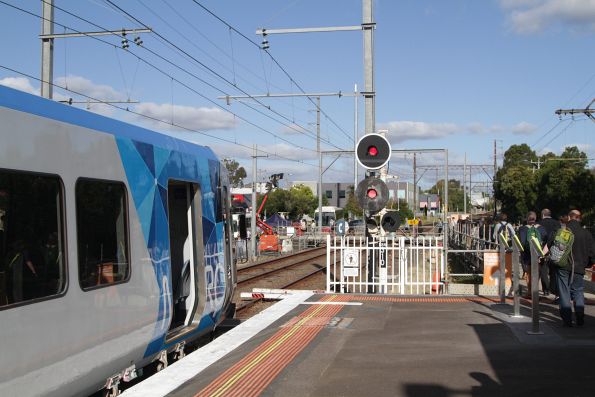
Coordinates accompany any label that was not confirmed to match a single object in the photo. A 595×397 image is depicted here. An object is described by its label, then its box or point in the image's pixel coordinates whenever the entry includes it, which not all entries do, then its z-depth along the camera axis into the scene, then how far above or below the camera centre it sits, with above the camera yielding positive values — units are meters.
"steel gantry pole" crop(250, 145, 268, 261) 32.78 +0.24
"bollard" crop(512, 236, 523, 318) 8.88 -0.79
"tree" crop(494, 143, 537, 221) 56.25 +2.54
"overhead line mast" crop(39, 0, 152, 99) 13.27 +3.74
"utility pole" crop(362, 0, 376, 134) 12.87 +3.03
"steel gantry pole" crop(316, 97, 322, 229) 34.45 +3.32
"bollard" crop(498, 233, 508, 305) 10.38 -0.90
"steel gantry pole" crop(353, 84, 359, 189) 41.72 +6.19
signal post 11.60 +0.93
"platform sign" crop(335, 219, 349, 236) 24.81 -0.21
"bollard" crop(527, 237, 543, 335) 7.55 -0.75
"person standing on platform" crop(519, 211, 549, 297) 11.25 -0.26
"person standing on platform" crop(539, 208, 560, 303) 10.99 -0.06
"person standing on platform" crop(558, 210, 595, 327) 8.25 -0.65
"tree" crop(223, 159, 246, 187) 94.61 +7.00
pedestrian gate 13.02 -0.79
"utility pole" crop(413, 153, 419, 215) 63.30 +5.00
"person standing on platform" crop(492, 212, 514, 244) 13.31 -0.13
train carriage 4.45 -0.22
